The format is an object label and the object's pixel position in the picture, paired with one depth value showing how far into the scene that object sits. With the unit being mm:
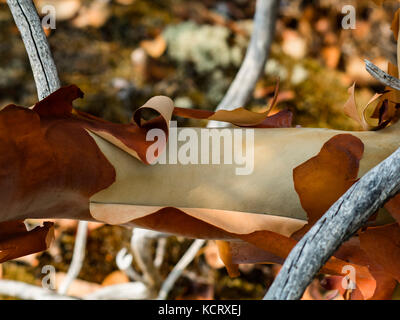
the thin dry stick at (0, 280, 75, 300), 1118
